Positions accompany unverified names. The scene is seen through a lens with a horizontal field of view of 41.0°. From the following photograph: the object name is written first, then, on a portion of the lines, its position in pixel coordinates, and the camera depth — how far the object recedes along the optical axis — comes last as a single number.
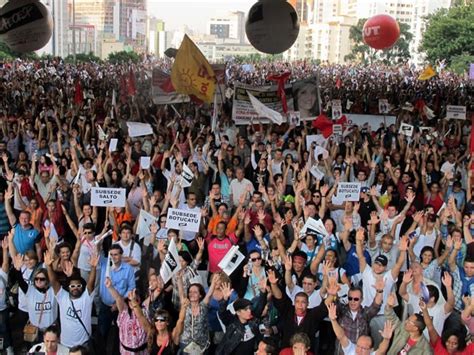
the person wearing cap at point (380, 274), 5.04
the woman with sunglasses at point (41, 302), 4.98
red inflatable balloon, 16.06
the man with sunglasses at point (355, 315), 4.61
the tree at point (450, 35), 51.38
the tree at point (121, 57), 55.04
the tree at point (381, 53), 66.81
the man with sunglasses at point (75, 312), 4.80
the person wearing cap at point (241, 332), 4.55
